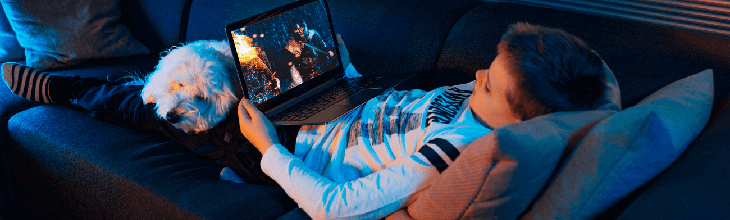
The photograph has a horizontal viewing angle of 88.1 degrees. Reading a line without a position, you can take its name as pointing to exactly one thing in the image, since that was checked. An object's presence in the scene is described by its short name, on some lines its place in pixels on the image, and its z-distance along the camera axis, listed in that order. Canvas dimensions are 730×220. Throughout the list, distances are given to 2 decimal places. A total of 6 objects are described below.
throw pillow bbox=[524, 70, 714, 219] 0.67
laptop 1.27
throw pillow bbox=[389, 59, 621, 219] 0.65
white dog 1.27
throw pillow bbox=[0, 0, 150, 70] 1.89
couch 0.71
